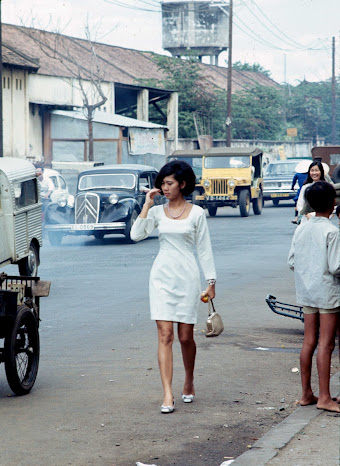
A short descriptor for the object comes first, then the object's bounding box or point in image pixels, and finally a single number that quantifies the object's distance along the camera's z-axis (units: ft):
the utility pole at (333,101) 227.90
